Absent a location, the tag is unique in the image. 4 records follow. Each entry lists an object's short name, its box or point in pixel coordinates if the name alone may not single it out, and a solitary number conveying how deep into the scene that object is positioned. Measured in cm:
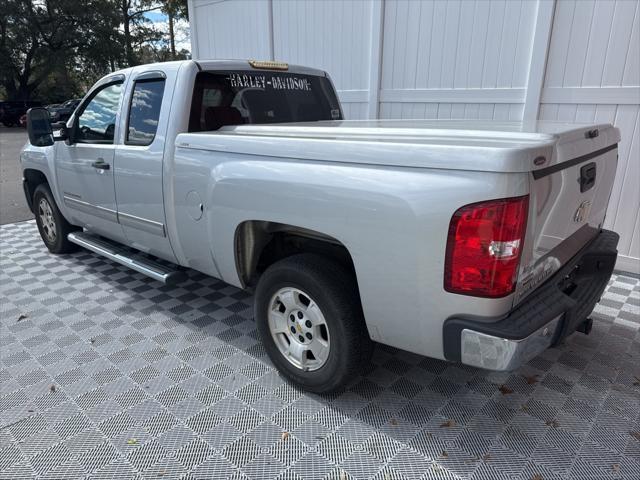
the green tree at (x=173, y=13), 2870
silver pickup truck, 193
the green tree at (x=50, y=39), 2975
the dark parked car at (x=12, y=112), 2628
